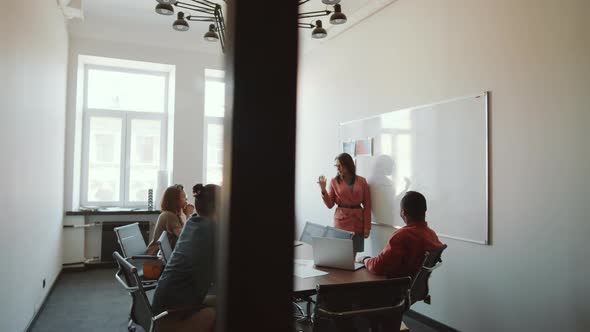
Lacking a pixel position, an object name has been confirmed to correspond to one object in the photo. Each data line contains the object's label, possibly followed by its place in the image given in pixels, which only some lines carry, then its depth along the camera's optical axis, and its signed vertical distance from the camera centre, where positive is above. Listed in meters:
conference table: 1.96 -0.58
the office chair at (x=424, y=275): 2.23 -0.58
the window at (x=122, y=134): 5.81 +0.61
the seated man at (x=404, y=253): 2.26 -0.44
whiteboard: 2.93 +0.14
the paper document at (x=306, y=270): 2.24 -0.58
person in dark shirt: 1.94 -0.59
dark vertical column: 0.29 +0.00
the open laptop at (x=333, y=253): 2.36 -0.48
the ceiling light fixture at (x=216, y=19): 2.87 +1.35
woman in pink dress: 3.92 -0.27
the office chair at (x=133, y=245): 3.15 -0.63
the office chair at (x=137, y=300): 1.94 -0.69
